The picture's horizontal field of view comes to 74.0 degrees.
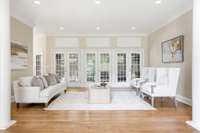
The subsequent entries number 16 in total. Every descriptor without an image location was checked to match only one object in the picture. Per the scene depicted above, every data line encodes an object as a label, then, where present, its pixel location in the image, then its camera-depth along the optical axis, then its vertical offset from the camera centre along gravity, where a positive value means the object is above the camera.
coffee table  4.11 -0.97
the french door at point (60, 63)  7.42 +0.11
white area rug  3.65 -1.18
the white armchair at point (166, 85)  3.84 -0.59
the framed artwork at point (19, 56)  4.52 +0.34
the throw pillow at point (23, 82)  3.75 -0.48
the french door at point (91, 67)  7.44 -0.11
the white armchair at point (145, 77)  4.78 -0.48
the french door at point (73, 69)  7.42 -0.23
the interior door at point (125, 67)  7.43 -0.12
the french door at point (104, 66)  7.45 -0.06
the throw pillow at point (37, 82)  3.81 -0.49
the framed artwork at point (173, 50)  4.34 +0.53
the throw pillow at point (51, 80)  4.71 -0.53
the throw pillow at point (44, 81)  4.22 -0.53
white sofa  3.66 -0.82
